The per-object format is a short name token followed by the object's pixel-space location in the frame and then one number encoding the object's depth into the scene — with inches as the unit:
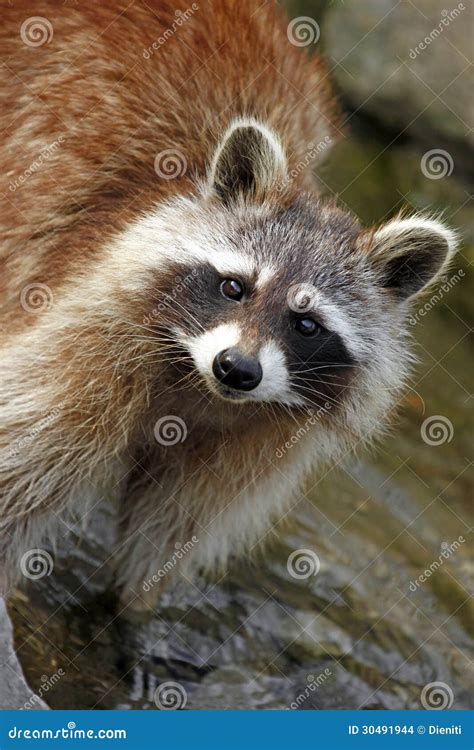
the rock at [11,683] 160.2
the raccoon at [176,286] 172.7
